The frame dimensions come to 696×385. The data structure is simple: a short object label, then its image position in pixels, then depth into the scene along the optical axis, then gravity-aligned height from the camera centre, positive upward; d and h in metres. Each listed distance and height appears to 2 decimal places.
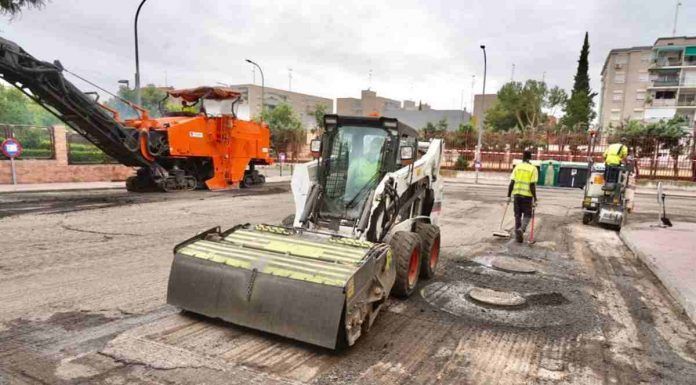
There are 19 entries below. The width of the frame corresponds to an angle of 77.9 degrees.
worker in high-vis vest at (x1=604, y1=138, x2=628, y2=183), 9.73 -0.15
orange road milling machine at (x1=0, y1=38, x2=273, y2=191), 11.28 +0.28
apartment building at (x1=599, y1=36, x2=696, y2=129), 56.03 +10.24
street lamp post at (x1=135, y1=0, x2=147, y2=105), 16.51 +2.72
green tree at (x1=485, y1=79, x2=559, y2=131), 55.12 +5.91
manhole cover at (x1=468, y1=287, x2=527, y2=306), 4.91 -1.73
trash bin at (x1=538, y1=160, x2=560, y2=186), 21.52 -1.05
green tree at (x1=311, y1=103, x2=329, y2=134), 52.91 +4.70
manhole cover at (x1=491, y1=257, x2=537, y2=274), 6.38 -1.77
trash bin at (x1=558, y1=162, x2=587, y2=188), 20.75 -1.08
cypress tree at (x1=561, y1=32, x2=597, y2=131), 54.00 +6.66
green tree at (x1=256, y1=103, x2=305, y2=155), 35.09 +0.42
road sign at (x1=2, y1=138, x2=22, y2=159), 14.13 -0.42
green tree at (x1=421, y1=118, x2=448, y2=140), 28.78 +0.96
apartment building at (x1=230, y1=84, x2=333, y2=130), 87.12 +9.94
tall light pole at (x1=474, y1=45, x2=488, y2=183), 24.33 -0.15
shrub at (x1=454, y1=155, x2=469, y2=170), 27.33 -0.95
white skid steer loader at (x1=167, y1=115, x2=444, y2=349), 3.53 -1.03
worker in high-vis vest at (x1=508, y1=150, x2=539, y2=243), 8.29 -0.77
